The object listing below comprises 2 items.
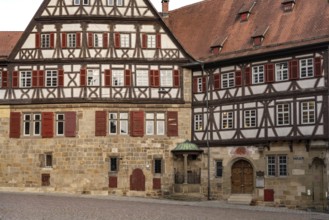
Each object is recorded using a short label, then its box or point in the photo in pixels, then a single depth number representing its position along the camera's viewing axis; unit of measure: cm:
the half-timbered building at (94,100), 4034
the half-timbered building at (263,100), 3469
